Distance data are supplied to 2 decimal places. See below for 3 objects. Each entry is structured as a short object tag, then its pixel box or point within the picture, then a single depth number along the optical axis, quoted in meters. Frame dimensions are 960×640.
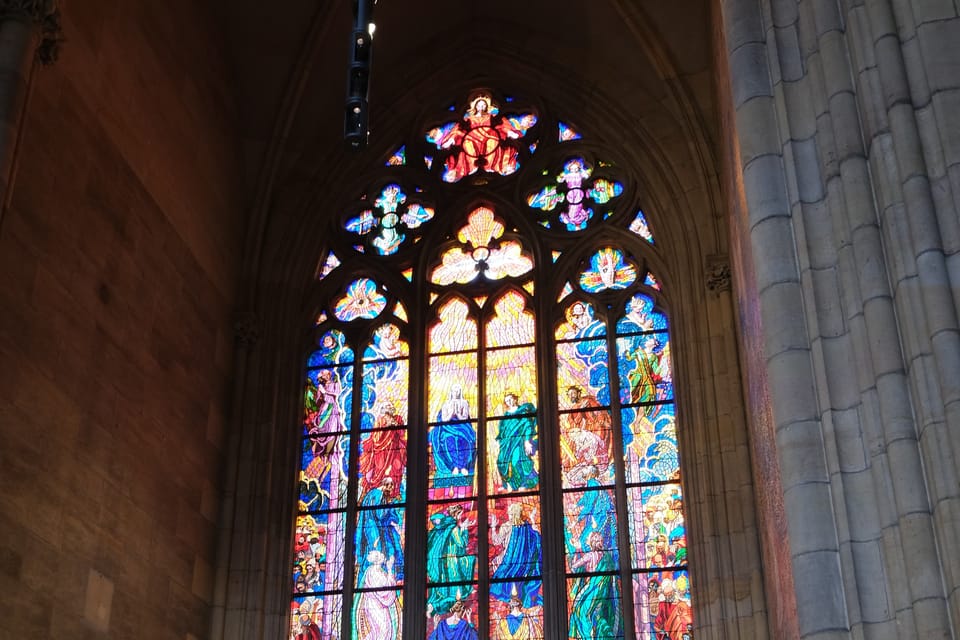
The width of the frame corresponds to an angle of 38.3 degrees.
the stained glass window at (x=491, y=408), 12.16
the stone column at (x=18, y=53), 8.89
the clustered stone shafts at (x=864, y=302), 6.29
